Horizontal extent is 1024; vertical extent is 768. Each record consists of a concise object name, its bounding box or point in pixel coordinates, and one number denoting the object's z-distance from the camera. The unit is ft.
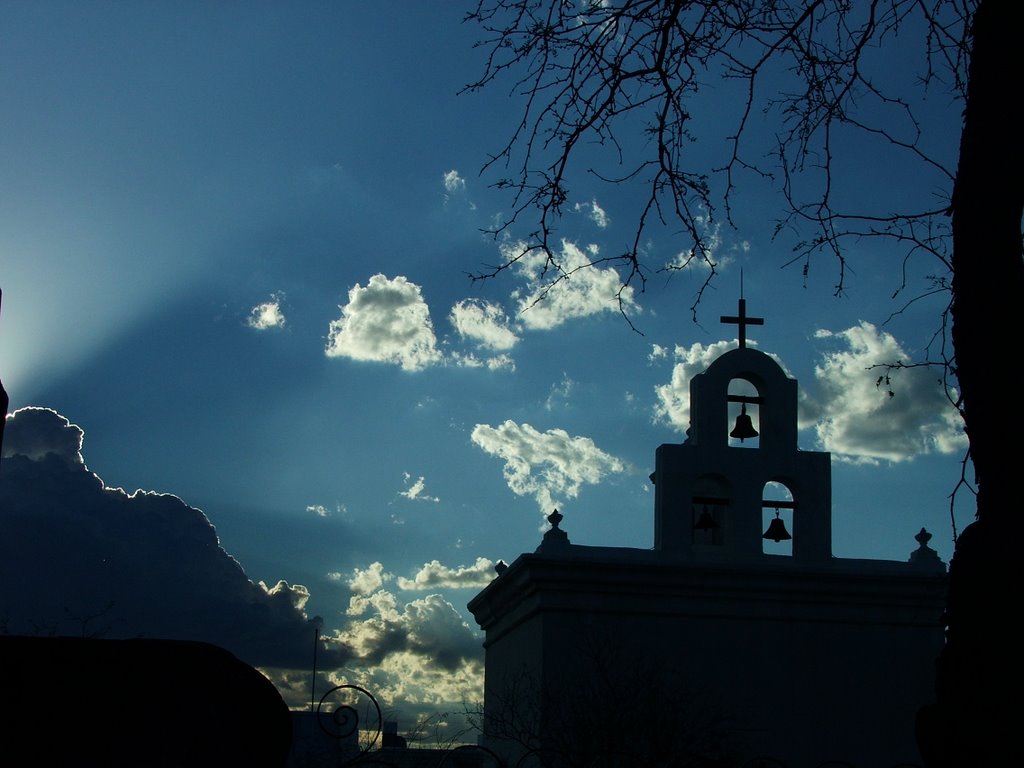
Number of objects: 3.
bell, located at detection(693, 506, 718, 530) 61.82
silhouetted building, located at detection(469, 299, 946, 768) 59.31
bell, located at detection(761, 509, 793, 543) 62.64
